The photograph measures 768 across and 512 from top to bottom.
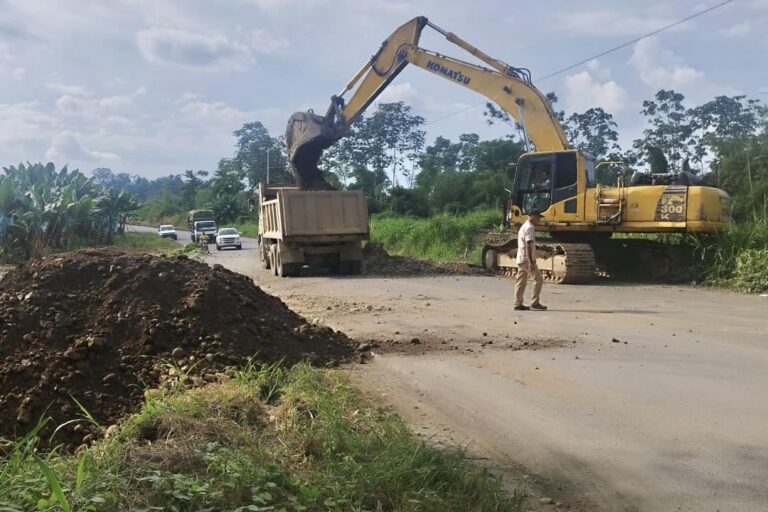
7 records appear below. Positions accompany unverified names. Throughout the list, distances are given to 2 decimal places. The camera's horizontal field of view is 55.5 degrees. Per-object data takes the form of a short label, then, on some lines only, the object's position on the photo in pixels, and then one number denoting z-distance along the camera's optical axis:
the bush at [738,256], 14.44
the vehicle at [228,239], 40.16
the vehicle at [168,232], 55.67
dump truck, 18.48
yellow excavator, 15.65
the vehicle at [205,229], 50.03
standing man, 11.66
